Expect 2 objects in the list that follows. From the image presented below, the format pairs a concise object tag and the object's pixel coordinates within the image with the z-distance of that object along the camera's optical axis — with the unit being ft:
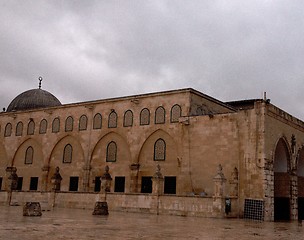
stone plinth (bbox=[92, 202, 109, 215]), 60.13
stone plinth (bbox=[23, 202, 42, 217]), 52.02
